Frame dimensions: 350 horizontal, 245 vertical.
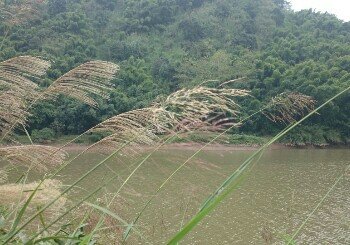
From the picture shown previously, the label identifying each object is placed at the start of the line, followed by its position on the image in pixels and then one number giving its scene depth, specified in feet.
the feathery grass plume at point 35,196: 3.58
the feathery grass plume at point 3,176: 4.50
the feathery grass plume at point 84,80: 3.92
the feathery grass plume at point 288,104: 3.44
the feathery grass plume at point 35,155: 3.67
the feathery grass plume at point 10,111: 4.26
